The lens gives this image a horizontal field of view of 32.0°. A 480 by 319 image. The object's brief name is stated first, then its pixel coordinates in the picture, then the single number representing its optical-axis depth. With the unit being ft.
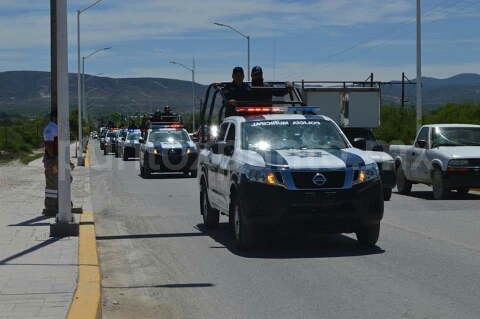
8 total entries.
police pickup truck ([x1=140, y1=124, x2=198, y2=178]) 96.27
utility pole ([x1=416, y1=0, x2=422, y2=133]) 103.50
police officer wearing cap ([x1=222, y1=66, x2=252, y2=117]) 50.16
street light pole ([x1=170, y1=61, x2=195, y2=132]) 225.05
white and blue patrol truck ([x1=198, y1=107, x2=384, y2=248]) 35.47
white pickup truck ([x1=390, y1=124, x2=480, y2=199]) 62.75
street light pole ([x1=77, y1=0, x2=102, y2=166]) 128.91
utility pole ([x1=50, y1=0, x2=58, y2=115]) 50.70
